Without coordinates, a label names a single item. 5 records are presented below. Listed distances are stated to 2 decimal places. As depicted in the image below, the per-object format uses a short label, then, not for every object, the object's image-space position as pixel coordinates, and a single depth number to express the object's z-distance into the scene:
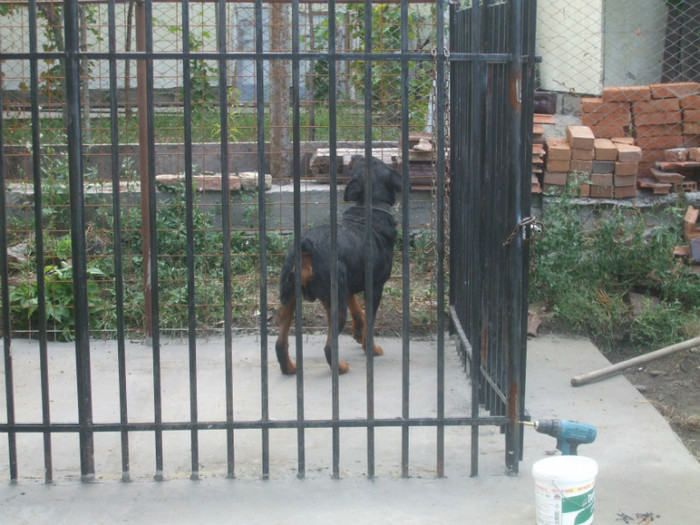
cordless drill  3.91
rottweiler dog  5.59
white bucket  3.52
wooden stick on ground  5.58
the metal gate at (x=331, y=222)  3.90
